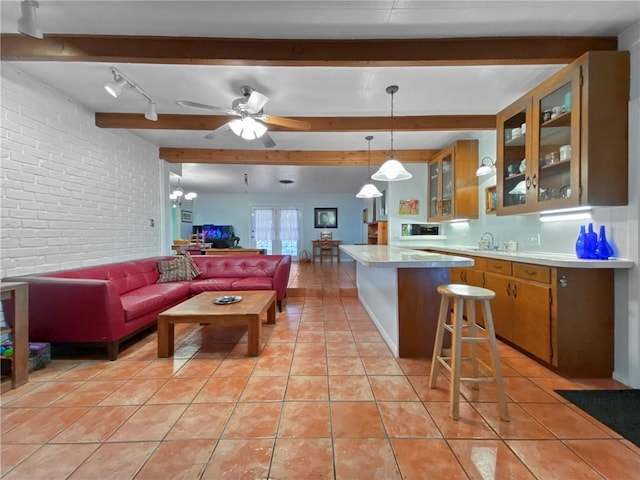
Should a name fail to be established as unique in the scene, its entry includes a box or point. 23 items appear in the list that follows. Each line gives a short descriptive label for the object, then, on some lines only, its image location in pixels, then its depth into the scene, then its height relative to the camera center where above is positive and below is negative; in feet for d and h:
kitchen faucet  11.49 -0.29
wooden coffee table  7.52 -2.24
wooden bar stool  5.05 -1.98
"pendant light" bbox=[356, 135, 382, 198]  13.82 +2.29
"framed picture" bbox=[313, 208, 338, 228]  31.42 +2.03
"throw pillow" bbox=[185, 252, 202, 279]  12.79 -1.49
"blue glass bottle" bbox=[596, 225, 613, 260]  6.46 -0.35
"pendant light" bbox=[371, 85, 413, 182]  9.41 +2.25
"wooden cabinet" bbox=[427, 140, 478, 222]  12.69 +2.63
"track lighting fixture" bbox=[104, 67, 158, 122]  7.52 +4.50
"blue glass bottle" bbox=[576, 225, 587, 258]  6.73 -0.24
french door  31.14 +1.03
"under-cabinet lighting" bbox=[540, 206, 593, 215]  6.79 +0.67
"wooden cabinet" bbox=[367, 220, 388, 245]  18.19 +0.21
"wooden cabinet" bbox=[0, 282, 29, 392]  6.17 -2.10
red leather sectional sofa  7.38 -1.98
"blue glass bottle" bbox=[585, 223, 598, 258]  6.59 -0.23
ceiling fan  7.80 +3.71
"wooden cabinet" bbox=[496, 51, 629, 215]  6.12 +2.44
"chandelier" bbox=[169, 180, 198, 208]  20.86 +3.42
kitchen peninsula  7.55 -1.97
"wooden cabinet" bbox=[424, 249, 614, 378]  6.50 -2.06
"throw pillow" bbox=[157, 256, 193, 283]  12.20 -1.49
